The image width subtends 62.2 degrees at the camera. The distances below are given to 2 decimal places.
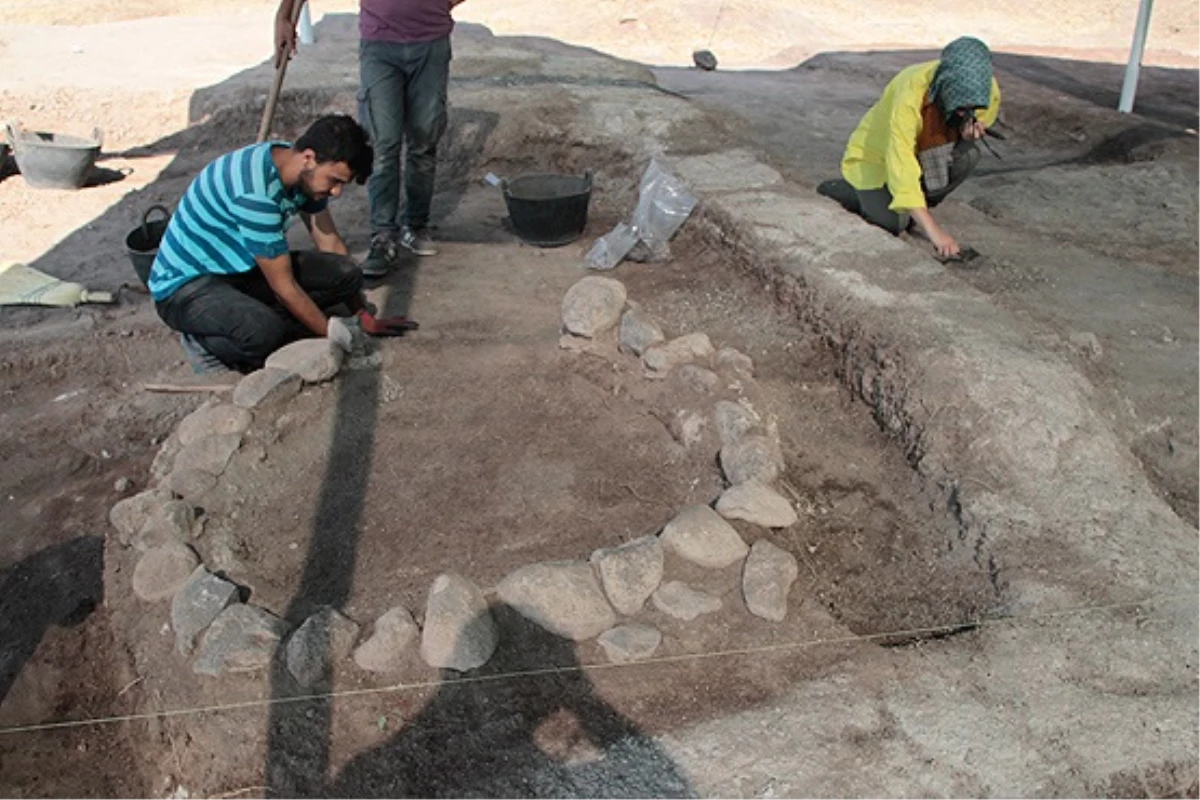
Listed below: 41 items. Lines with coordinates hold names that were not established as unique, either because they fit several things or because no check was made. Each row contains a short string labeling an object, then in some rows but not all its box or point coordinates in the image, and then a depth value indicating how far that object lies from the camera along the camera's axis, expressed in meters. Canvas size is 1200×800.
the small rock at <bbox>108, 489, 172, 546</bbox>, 2.90
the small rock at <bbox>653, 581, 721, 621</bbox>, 2.46
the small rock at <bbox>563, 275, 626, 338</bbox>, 3.74
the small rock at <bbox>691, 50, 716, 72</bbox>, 10.33
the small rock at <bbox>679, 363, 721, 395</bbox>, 3.36
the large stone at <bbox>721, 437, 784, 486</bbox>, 2.91
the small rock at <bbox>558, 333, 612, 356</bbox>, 3.75
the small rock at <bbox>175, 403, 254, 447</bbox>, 3.23
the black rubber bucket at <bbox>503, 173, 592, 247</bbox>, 4.77
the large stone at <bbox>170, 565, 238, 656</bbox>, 2.48
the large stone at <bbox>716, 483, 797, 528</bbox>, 2.73
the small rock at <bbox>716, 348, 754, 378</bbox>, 3.47
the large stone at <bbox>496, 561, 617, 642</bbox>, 2.41
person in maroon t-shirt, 4.50
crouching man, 3.46
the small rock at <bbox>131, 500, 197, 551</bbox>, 2.79
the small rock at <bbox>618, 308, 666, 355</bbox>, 3.63
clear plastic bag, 4.71
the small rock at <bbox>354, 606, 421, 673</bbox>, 2.35
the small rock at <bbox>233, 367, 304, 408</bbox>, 3.30
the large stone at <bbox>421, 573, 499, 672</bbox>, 2.33
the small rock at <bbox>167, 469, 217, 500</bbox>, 3.01
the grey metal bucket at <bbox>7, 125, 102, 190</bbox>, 6.35
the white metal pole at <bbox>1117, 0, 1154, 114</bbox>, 7.27
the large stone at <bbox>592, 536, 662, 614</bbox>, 2.47
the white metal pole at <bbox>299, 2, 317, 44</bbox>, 8.34
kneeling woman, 3.86
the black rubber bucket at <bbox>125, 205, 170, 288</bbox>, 4.48
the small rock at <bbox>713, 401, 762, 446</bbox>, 3.11
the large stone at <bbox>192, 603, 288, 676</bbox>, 2.38
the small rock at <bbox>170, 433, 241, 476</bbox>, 3.10
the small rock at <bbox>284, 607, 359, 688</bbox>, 2.33
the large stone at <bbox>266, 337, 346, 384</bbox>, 3.45
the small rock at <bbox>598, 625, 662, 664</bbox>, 2.34
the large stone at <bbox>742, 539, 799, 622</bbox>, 2.45
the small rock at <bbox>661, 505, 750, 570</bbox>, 2.58
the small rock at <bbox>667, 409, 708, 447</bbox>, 3.25
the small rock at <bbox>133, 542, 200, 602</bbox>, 2.65
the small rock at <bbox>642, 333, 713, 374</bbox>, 3.52
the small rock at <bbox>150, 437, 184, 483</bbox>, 3.19
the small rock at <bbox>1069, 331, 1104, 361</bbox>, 3.53
